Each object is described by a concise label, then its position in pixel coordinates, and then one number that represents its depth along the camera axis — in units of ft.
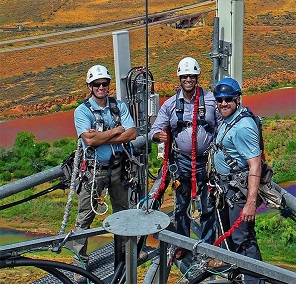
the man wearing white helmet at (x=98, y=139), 14.33
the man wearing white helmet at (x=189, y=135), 14.08
